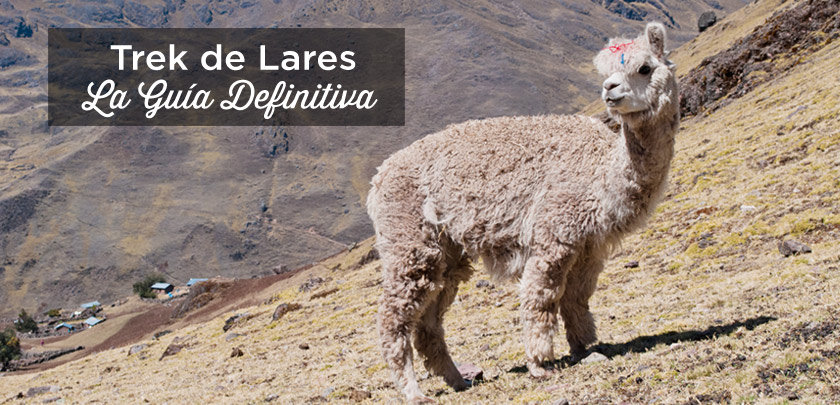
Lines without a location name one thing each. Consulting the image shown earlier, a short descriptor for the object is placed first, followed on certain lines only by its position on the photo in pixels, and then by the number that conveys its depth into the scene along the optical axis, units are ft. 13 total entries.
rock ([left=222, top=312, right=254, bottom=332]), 113.74
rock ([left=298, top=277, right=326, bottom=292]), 139.60
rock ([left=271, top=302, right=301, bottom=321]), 105.70
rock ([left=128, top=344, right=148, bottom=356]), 115.49
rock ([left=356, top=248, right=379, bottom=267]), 142.72
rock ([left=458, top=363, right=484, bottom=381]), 32.60
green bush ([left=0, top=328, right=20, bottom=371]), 249.55
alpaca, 27.09
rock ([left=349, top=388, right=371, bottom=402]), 34.69
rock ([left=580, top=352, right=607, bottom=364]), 28.66
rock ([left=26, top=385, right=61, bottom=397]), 85.46
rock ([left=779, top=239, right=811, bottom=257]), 42.09
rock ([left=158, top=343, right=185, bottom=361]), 100.52
